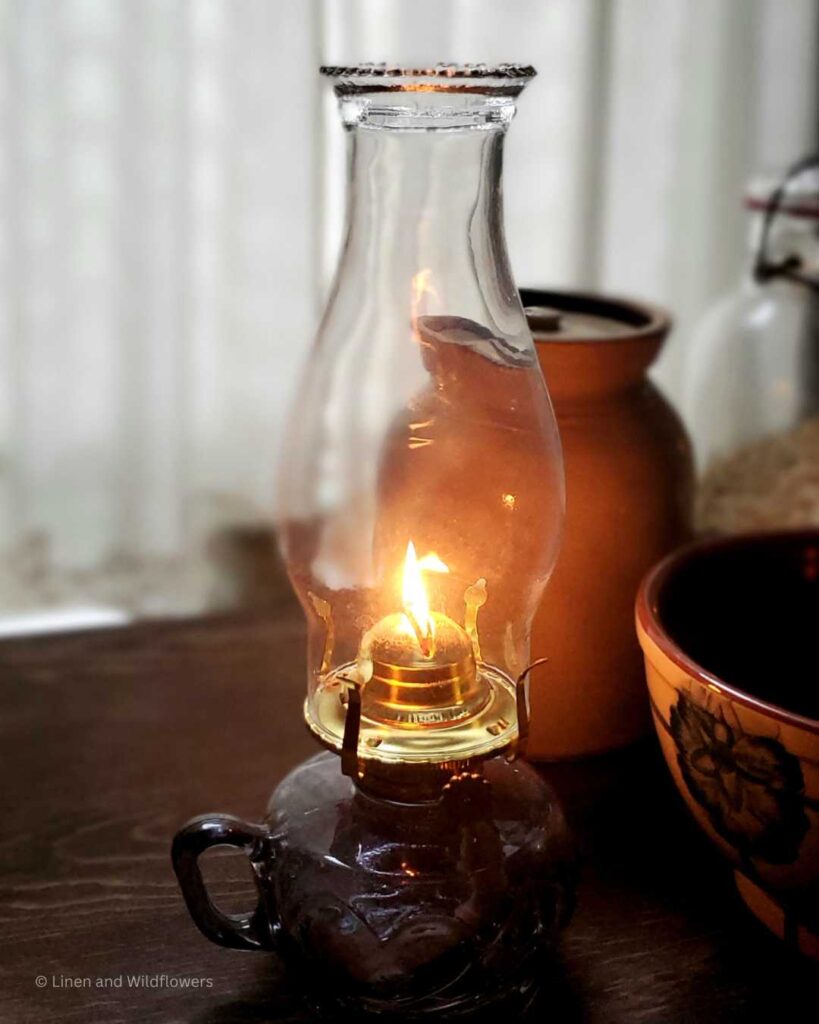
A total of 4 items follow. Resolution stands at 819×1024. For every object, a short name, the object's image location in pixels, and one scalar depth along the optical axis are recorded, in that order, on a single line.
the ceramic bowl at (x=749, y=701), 0.36
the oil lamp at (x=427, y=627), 0.36
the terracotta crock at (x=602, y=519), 0.48
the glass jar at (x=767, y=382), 0.64
